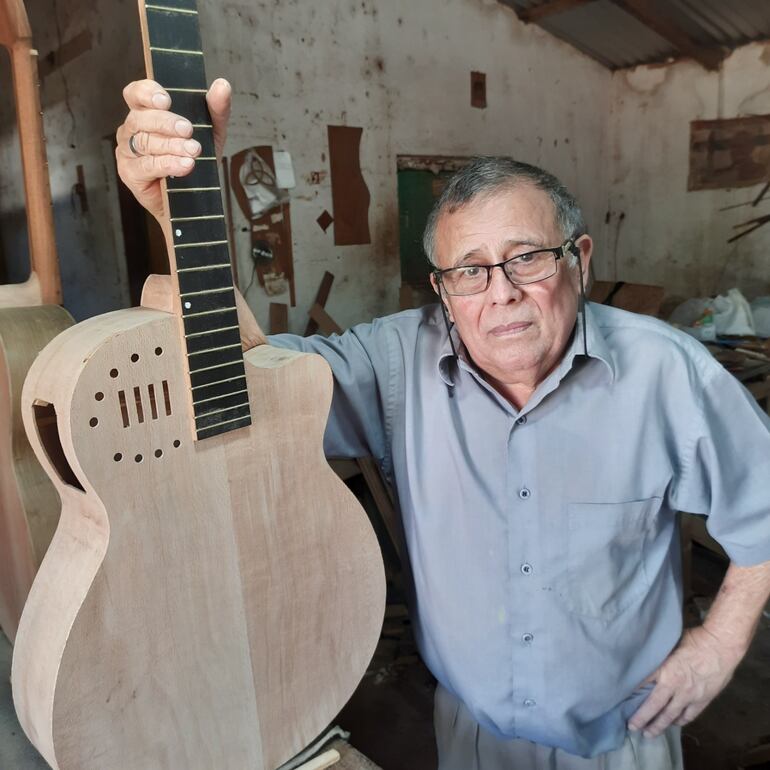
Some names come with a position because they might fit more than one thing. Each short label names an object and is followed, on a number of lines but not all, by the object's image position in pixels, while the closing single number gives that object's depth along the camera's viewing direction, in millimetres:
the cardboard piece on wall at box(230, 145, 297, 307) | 3248
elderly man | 1046
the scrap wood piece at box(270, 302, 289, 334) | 3475
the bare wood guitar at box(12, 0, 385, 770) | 685
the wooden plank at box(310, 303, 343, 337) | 3551
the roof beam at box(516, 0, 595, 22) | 4359
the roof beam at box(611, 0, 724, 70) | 4348
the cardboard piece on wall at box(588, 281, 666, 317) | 4297
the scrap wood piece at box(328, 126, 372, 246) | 3648
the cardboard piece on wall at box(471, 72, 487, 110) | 4371
